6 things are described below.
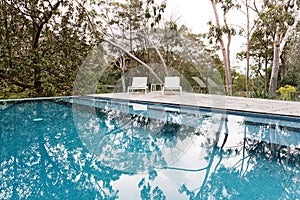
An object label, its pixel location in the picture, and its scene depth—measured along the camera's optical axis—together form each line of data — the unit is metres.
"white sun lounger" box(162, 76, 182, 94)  8.85
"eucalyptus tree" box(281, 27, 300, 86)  9.15
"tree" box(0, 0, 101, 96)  8.16
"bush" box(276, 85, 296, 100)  6.86
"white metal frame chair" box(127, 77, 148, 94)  9.33
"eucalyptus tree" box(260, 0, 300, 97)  6.68
